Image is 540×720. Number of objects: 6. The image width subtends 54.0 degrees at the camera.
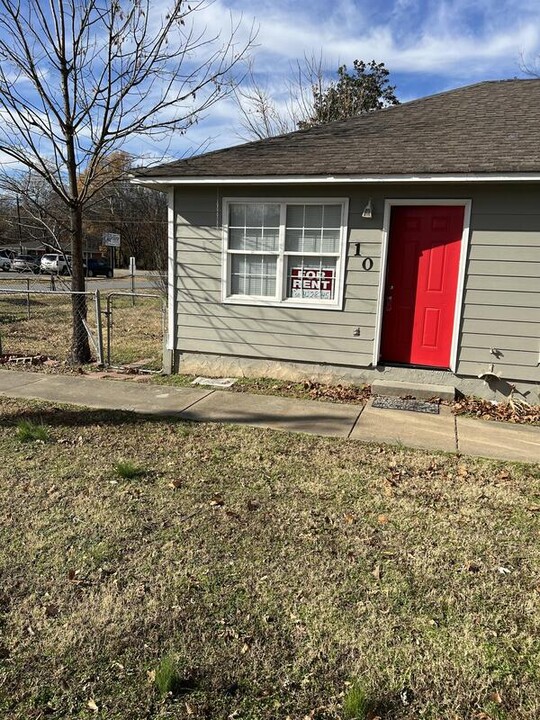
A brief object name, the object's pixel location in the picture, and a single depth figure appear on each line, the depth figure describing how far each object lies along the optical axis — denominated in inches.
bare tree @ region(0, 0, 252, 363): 293.1
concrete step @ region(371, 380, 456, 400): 267.1
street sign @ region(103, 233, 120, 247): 991.9
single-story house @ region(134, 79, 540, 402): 258.1
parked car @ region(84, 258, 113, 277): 1748.0
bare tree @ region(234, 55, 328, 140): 798.8
